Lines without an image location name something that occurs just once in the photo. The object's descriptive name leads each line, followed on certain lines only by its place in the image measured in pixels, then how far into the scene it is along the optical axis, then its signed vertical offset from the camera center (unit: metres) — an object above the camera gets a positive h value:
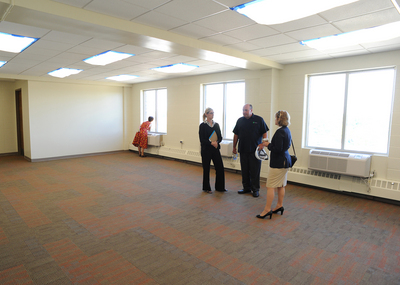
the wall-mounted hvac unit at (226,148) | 6.70 -0.78
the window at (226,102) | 6.81 +0.40
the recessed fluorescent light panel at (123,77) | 7.74 +1.14
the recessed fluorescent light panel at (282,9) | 2.57 +1.11
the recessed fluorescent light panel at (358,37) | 3.34 +1.13
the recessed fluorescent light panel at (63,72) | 6.67 +1.09
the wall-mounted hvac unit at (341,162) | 4.58 -0.77
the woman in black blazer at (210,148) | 4.60 -0.55
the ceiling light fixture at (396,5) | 2.58 +1.14
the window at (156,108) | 8.80 +0.28
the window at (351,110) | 4.66 +0.17
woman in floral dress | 8.79 -0.68
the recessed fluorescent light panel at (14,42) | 3.95 +1.11
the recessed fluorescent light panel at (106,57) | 4.95 +1.12
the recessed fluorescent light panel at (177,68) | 6.06 +1.14
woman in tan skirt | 3.34 -0.48
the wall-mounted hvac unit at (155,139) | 8.66 -0.76
